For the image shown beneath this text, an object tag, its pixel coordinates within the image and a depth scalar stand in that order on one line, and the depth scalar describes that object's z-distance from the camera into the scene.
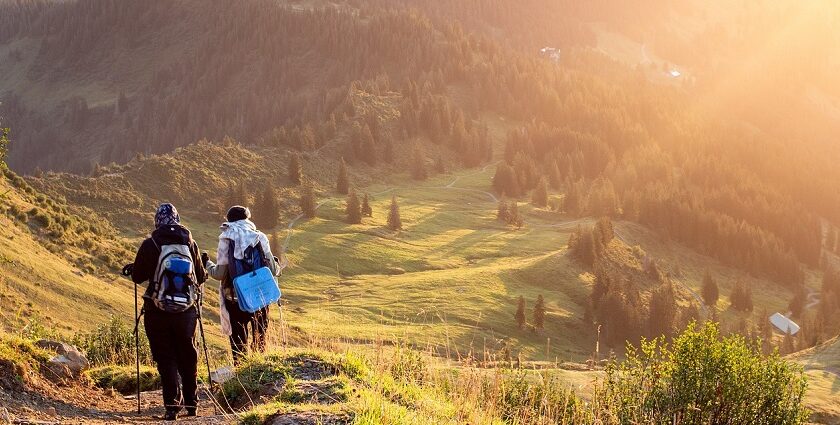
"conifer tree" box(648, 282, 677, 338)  95.50
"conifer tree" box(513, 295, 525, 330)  82.25
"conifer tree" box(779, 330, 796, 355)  94.69
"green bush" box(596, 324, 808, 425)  18.45
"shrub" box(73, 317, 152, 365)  20.38
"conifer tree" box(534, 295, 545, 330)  82.75
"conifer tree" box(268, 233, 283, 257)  88.87
